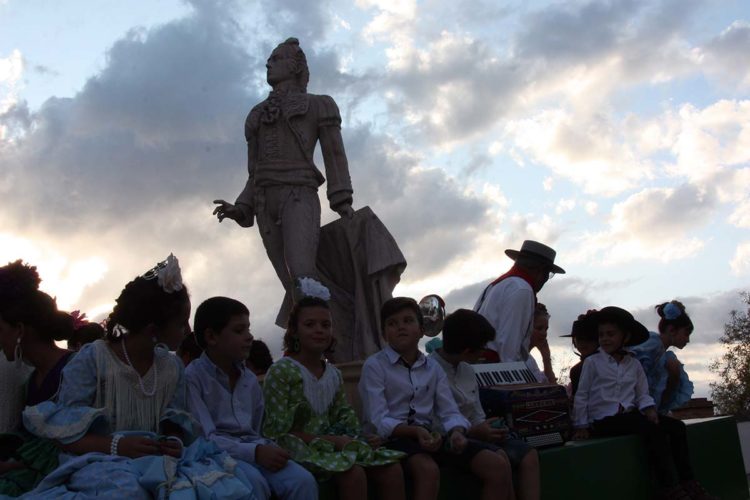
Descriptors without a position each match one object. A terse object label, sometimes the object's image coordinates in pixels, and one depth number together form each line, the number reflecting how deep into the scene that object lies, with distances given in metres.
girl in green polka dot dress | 3.50
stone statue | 7.79
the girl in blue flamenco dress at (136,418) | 2.80
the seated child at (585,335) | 6.78
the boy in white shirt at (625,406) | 5.81
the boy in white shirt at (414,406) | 4.04
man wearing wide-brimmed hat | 5.95
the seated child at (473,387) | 4.36
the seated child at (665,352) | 6.72
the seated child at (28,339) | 3.32
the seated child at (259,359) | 5.61
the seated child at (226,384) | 3.40
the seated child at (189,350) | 5.18
